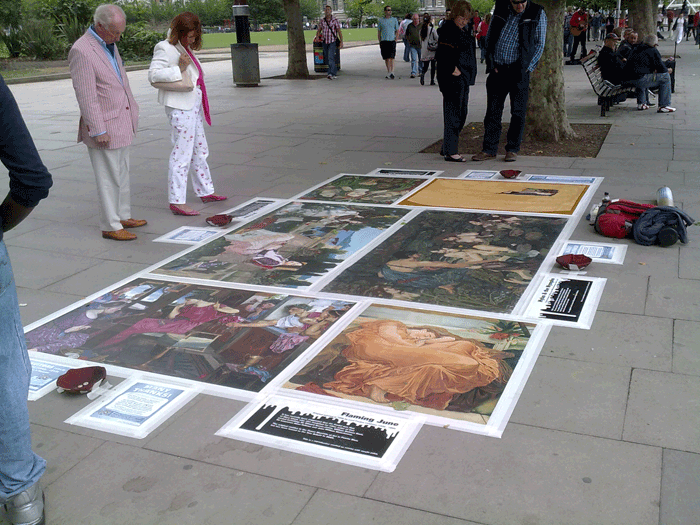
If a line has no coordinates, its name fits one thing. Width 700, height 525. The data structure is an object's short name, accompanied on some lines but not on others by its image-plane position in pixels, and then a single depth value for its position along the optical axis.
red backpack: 5.23
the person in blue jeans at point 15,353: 2.13
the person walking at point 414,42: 18.30
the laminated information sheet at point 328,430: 2.80
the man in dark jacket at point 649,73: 11.25
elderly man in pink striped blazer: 5.17
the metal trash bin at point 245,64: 17.50
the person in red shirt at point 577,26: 22.36
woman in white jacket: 5.82
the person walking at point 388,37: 18.39
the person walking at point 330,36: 19.05
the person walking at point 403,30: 21.17
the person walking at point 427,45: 15.63
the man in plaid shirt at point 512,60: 7.62
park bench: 11.28
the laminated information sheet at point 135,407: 3.10
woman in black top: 7.85
